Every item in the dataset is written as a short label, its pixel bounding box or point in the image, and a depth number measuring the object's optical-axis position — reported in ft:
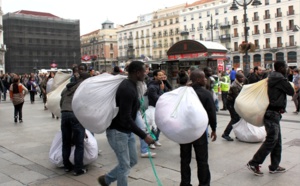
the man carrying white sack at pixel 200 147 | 13.43
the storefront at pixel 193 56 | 51.49
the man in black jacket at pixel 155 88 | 22.33
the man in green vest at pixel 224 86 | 41.78
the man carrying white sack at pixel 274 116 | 16.01
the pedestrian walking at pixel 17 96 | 36.40
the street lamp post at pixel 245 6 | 61.21
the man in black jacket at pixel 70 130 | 17.09
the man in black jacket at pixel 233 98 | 24.54
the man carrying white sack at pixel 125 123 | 12.33
